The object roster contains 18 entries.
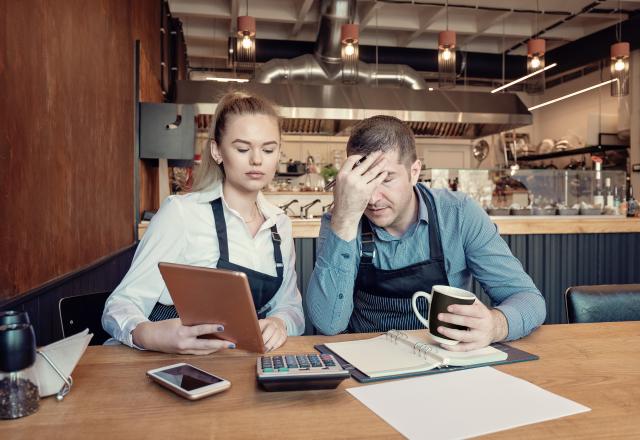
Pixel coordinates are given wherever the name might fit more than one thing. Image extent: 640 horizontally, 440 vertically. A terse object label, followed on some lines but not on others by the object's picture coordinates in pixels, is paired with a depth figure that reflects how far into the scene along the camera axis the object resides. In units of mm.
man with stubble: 1372
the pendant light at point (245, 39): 4695
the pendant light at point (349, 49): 4758
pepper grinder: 745
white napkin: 848
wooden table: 737
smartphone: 849
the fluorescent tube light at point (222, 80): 6073
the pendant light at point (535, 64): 5020
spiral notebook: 982
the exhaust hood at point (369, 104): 5852
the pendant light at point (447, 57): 4836
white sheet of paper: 751
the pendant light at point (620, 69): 4828
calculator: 873
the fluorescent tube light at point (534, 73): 4969
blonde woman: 1471
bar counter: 3404
